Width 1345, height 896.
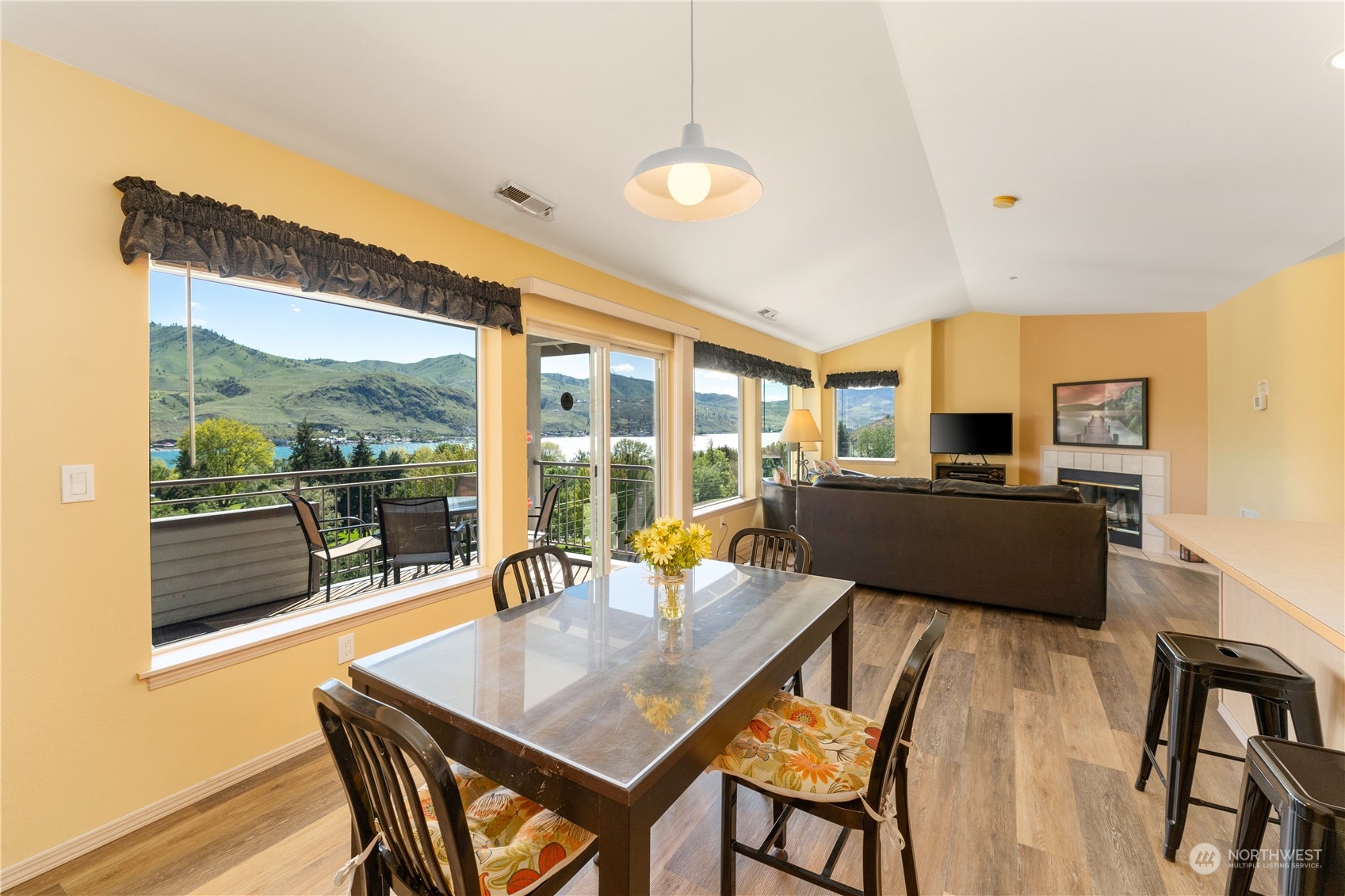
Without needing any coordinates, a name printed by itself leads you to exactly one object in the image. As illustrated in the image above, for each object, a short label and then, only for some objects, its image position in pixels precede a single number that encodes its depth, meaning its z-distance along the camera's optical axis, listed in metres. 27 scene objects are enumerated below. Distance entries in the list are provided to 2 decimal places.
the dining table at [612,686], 0.96
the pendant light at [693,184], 1.44
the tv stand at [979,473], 6.63
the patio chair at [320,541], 2.85
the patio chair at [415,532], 2.96
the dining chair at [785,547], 2.31
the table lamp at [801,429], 6.03
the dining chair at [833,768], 1.20
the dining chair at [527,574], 1.87
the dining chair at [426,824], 0.86
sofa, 3.61
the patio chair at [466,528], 3.08
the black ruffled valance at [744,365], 4.96
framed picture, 5.86
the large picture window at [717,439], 5.23
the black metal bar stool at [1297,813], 0.95
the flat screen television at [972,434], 6.62
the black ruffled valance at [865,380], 7.21
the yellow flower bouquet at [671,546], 1.71
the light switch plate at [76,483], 1.69
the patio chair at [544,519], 3.54
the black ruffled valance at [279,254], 1.77
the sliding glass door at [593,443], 3.54
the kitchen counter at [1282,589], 1.43
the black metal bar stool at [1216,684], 1.51
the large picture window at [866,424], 7.43
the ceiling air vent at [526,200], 2.61
